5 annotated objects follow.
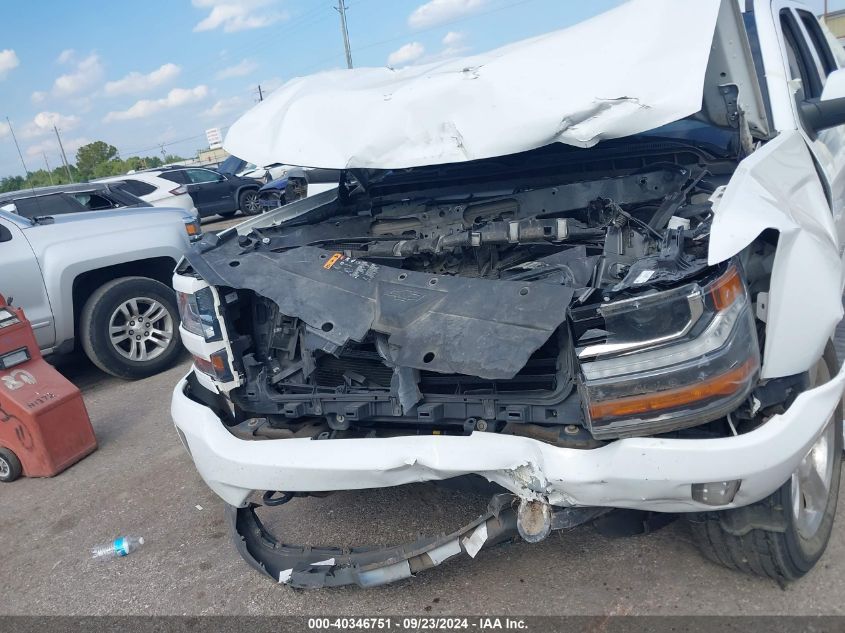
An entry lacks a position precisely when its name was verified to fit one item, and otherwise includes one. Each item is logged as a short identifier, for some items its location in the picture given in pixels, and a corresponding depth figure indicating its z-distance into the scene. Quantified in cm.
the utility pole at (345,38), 3177
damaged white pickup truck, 185
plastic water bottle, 304
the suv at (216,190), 1505
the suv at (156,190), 1205
